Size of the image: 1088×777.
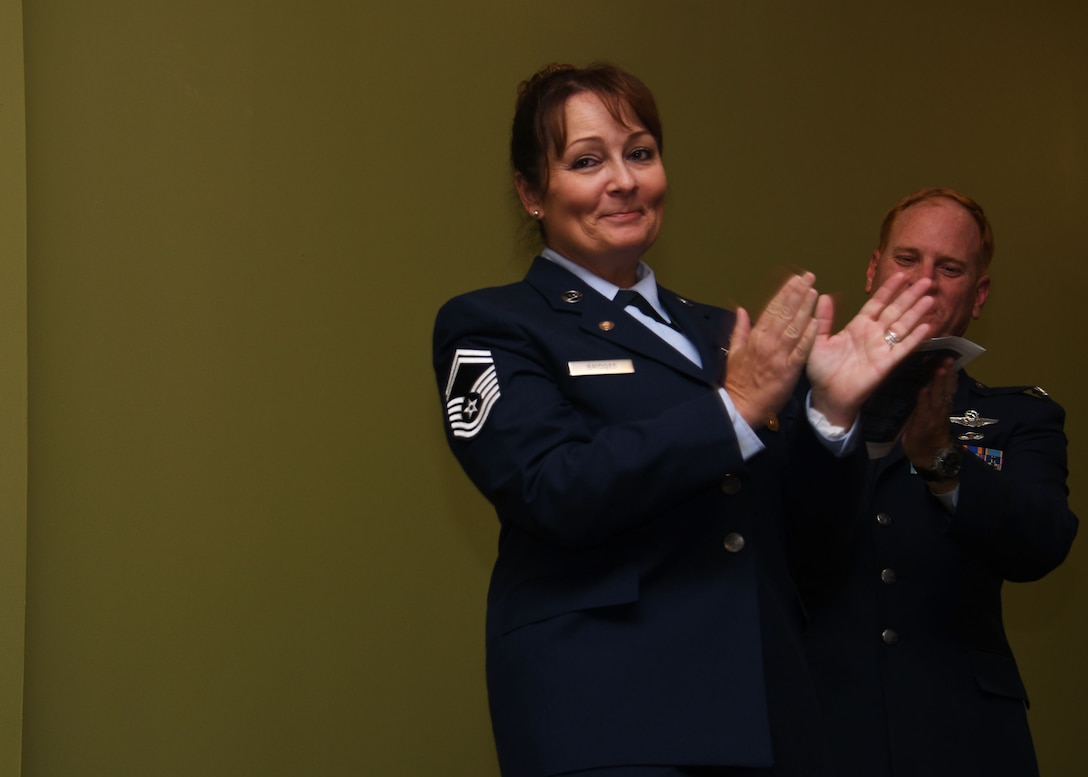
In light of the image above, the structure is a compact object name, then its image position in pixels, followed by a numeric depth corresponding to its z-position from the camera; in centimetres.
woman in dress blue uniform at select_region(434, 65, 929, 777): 310
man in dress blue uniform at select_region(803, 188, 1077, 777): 356
